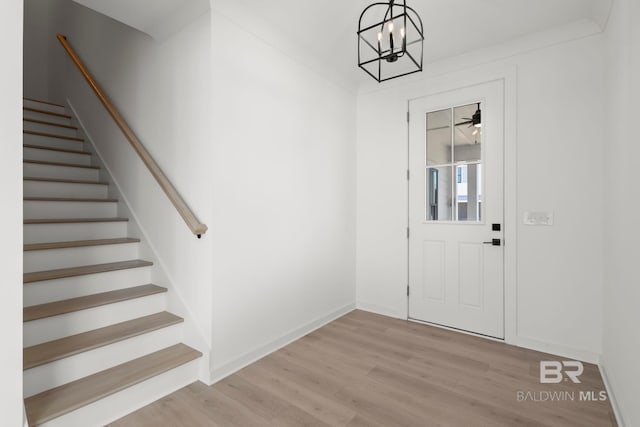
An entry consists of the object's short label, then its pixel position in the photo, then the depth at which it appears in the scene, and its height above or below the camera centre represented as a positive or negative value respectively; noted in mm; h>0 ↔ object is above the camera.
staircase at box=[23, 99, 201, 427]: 1800 -670
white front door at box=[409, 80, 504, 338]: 2996 +75
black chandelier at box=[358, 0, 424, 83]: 1646 +1538
